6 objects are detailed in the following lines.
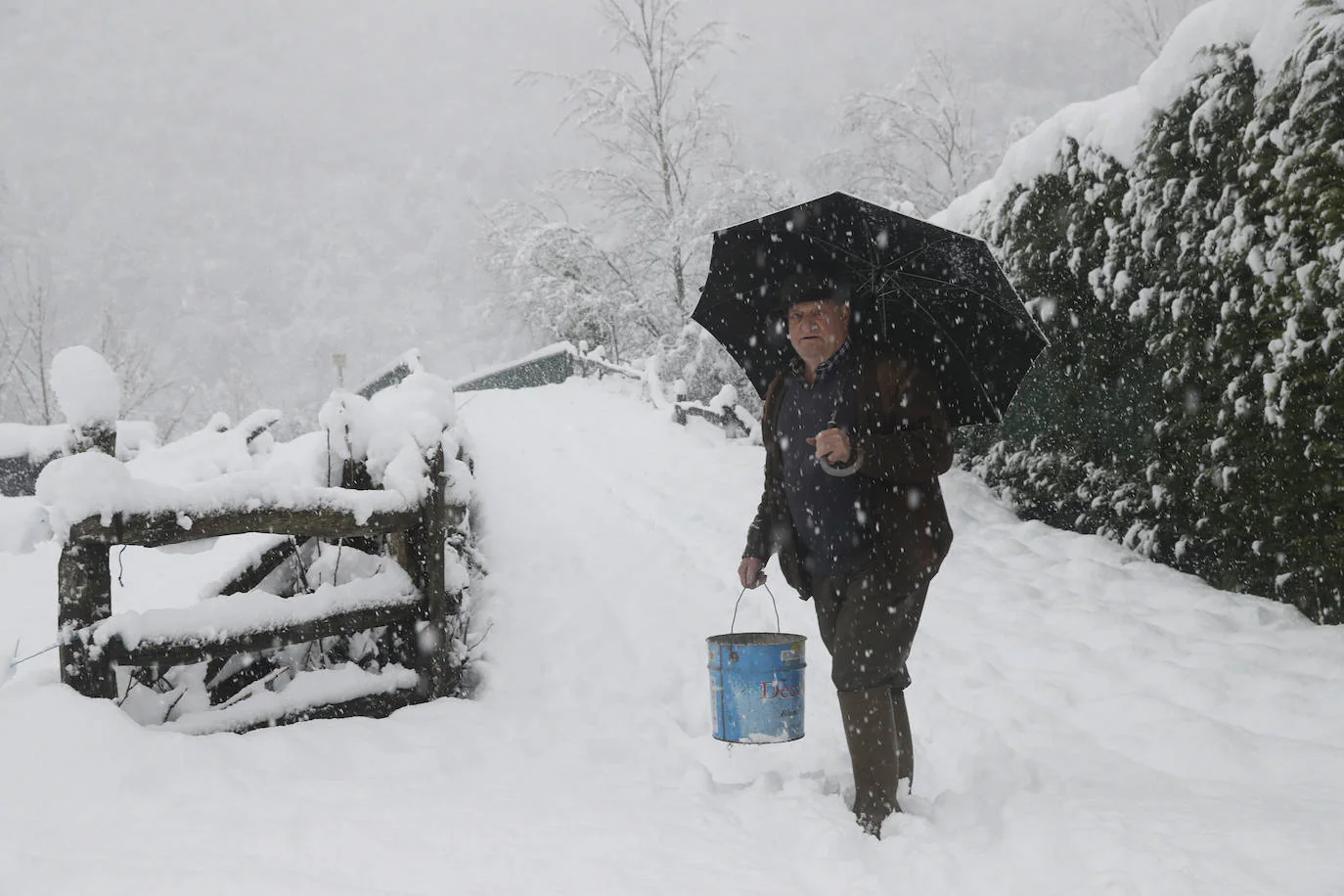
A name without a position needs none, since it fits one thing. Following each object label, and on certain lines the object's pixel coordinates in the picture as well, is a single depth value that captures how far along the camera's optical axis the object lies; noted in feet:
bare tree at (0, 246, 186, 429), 79.05
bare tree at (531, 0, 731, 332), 71.00
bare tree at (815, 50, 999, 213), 77.97
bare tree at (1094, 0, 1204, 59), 88.22
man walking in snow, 9.52
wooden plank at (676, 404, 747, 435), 40.65
